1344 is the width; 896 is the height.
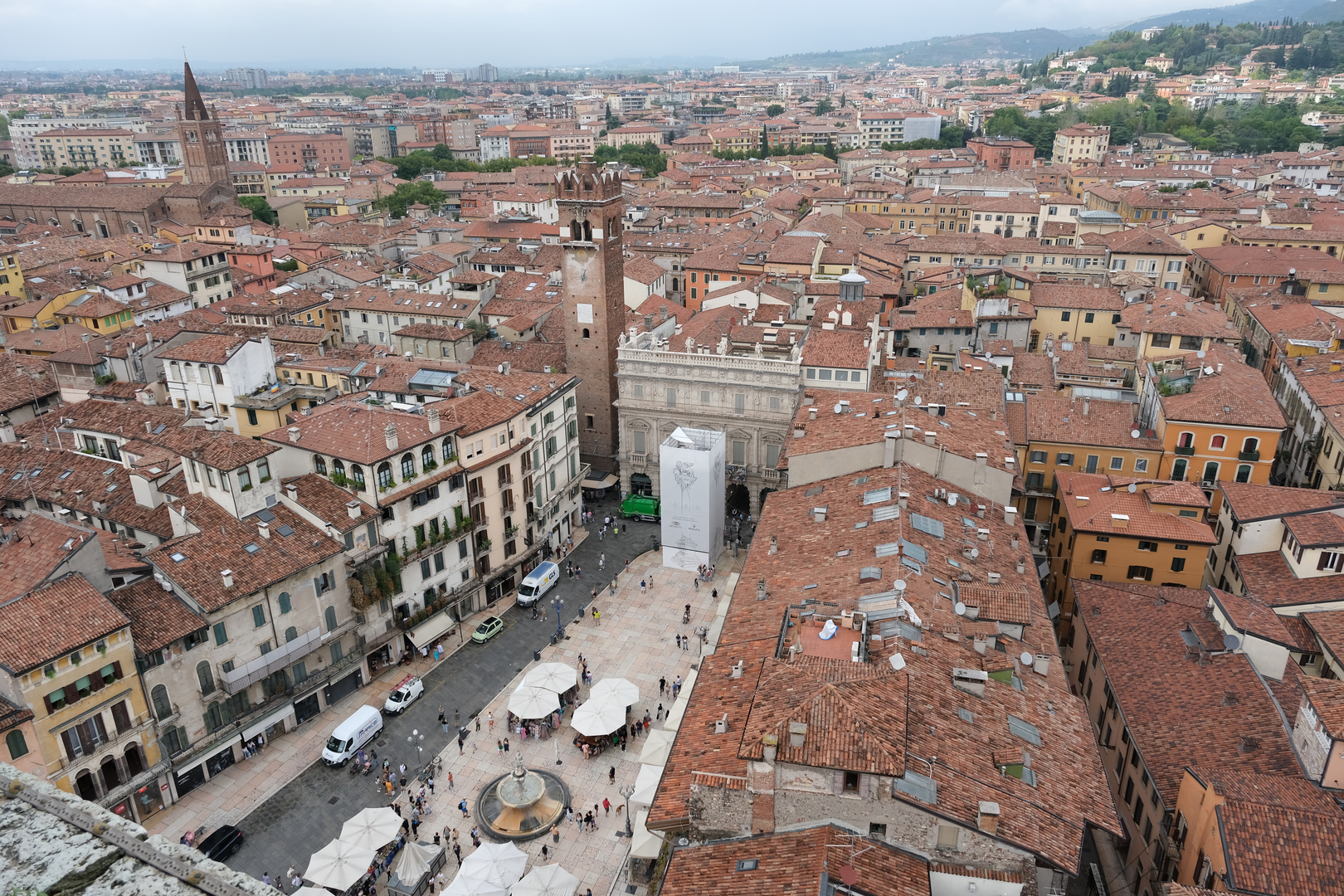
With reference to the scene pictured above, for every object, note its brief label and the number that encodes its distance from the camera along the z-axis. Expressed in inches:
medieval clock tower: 2714.1
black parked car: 1389.0
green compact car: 1991.9
